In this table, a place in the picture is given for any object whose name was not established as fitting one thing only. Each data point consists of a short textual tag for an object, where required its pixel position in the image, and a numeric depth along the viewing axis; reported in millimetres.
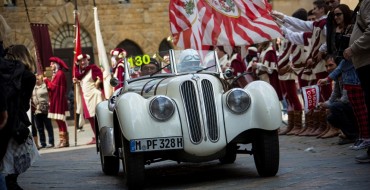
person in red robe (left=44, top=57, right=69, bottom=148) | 20891
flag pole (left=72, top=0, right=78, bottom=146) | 21273
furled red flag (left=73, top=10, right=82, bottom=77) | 22216
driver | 11641
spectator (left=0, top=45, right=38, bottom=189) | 7457
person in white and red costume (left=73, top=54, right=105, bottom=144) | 21000
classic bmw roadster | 9539
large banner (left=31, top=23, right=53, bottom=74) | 22661
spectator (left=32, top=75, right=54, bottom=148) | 20938
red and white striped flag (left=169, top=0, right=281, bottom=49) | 14844
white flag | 21375
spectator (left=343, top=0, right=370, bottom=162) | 10008
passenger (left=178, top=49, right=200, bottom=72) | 11320
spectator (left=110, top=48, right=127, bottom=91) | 20141
